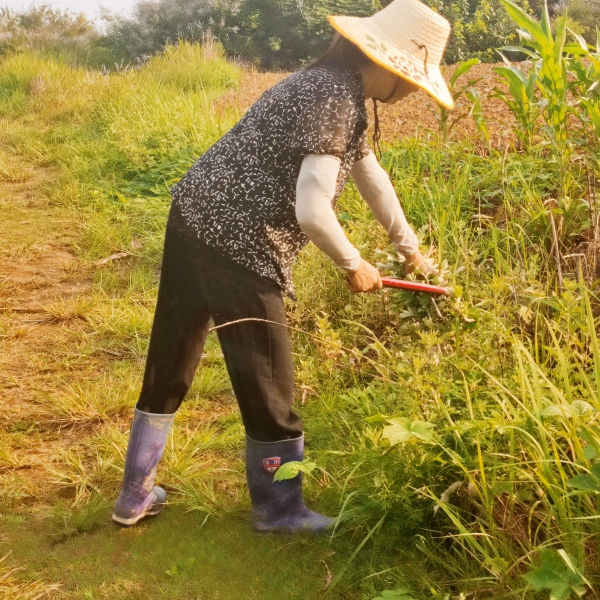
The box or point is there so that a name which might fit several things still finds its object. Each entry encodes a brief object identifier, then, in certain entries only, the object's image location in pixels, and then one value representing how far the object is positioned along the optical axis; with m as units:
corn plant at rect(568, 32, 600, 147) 3.72
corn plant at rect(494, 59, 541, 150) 3.95
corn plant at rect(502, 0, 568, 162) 3.69
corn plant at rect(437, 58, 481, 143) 4.12
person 2.14
